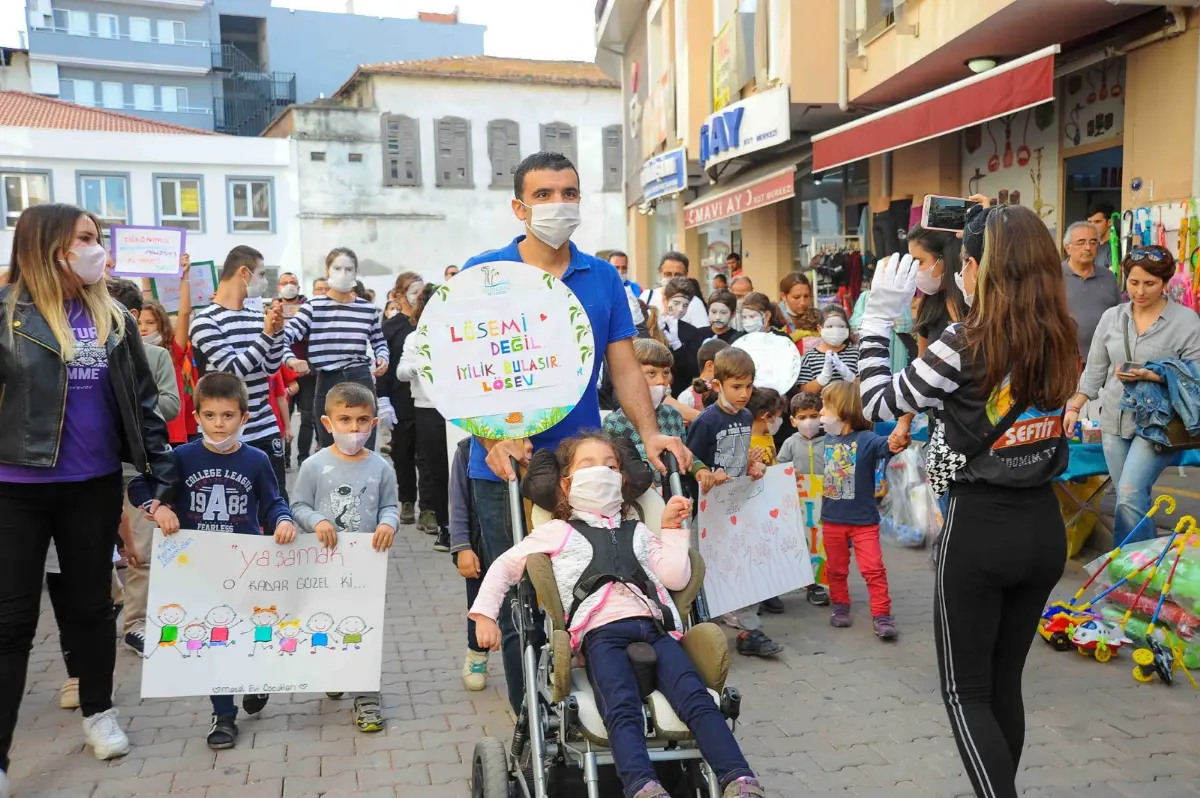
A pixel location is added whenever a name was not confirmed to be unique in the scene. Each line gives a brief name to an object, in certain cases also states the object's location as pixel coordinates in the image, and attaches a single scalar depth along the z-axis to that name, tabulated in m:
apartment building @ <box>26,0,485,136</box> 52.19
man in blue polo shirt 3.93
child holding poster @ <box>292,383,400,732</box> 5.04
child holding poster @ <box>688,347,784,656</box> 5.82
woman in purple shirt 4.03
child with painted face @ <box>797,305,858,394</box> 7.97
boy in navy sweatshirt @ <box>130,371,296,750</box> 4.77
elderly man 7.68
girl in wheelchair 3.17
